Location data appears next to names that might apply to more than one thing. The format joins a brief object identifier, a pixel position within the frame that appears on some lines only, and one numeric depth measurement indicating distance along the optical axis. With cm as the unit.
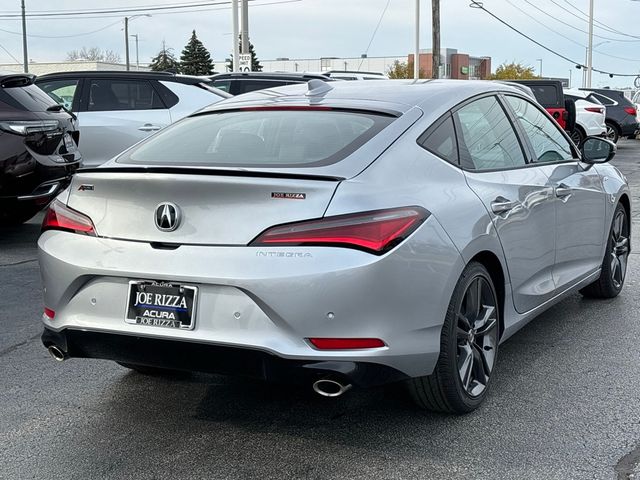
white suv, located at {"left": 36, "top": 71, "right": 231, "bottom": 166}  1062
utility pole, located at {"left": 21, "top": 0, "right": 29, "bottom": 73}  4866
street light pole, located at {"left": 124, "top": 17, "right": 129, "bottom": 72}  7931
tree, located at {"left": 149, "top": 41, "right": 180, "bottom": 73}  10622
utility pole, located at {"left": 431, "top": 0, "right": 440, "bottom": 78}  3163
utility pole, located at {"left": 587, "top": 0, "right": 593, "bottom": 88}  5416
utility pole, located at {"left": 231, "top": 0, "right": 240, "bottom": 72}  2222
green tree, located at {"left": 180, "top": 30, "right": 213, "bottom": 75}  9294
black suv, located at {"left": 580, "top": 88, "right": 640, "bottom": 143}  2617
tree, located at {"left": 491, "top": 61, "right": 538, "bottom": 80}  8968
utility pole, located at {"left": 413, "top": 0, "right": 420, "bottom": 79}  4025
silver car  329
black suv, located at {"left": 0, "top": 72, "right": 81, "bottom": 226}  798
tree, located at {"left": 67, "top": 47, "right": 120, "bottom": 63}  10950
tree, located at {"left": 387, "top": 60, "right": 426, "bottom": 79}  7200
